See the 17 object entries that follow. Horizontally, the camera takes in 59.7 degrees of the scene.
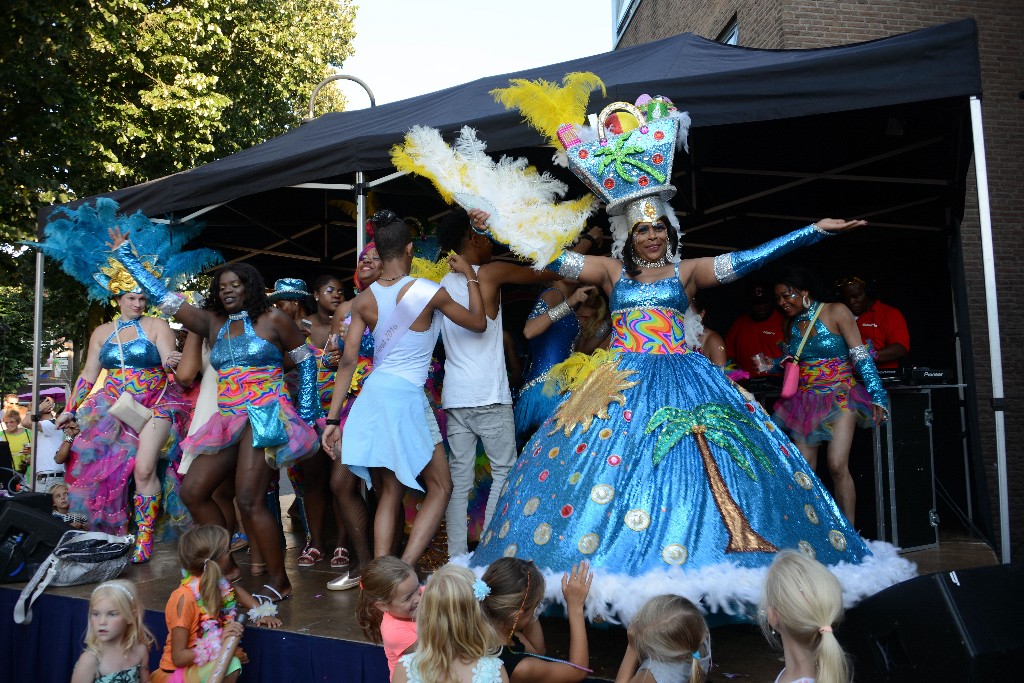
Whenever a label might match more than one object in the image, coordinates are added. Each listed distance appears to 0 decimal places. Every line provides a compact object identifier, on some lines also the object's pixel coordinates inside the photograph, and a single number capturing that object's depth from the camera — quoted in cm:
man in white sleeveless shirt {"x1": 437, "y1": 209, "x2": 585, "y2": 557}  443
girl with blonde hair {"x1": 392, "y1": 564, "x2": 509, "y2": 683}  265
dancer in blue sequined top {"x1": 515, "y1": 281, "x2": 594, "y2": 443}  479
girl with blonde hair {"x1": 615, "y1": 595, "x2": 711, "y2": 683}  263
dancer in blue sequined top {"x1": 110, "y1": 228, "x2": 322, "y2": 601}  445
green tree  1084
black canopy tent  407
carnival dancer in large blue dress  313
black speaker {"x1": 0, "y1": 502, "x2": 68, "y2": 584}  509
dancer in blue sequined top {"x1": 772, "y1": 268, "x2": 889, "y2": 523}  532
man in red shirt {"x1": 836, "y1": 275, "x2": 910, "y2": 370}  664
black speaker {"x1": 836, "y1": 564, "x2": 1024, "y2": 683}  235
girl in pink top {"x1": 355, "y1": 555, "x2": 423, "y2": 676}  316
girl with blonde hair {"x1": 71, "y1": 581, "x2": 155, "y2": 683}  368
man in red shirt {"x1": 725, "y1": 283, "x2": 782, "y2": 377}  723
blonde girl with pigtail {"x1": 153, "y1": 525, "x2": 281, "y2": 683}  371
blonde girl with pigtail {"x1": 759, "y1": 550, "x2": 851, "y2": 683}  239
